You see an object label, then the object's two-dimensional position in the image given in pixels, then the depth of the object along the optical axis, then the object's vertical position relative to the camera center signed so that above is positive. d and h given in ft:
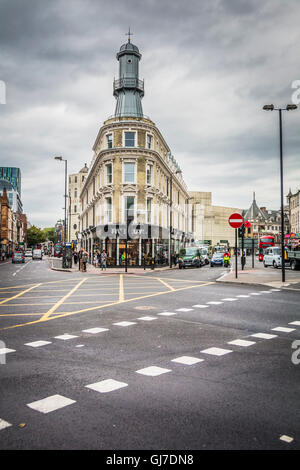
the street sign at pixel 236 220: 68.26 +4.96
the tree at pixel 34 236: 583.99 +17.31
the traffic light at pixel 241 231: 94.06 +4.20
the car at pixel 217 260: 137.18 -4.34
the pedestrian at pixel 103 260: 115.65 -3.74
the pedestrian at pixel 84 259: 105.99 -3.16
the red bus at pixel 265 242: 202.80 +3.12
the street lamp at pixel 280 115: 61.51 +22.18
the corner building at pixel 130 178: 132.16 +24.87
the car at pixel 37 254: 250.37 -4.30
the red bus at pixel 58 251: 278.50 -2.55
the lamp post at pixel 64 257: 125.85 -3.28
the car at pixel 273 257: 119.29 -2.98
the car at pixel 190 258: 127.75 -3.42
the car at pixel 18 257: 188.24 -4.72
